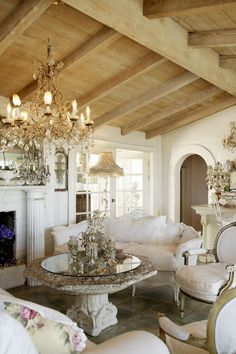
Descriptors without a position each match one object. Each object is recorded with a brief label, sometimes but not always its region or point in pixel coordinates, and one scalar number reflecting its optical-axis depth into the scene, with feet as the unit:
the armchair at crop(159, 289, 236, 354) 5.58
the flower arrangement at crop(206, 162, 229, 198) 19.54
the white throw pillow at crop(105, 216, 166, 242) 15.35
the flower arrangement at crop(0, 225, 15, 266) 14.21
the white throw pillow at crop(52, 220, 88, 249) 14.44
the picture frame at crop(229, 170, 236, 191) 19.34
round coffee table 8.89
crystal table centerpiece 9.88
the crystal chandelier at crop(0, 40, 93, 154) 9.66
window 18.63
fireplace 14.38
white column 14.79
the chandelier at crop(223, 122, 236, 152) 19.58
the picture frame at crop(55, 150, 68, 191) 16.79
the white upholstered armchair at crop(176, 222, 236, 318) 9.79
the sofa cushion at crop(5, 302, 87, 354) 4.63
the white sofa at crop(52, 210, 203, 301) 12.62
